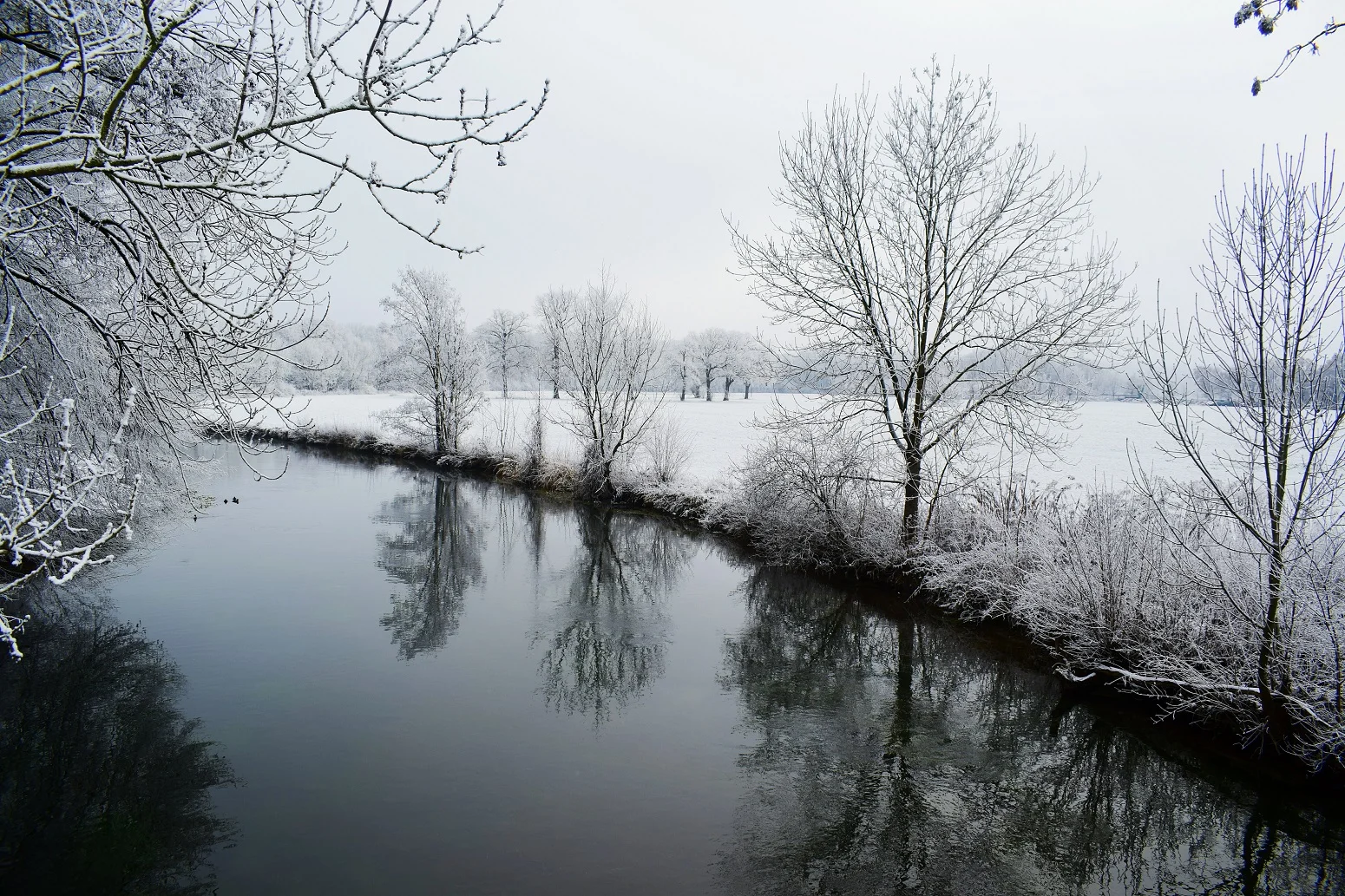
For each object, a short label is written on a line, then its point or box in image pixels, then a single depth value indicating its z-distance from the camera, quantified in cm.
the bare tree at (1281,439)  585
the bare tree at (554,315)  2180
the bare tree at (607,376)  1989
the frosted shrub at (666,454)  1923
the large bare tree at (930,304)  1088
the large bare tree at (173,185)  318
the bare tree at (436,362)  2712
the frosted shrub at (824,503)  1234
